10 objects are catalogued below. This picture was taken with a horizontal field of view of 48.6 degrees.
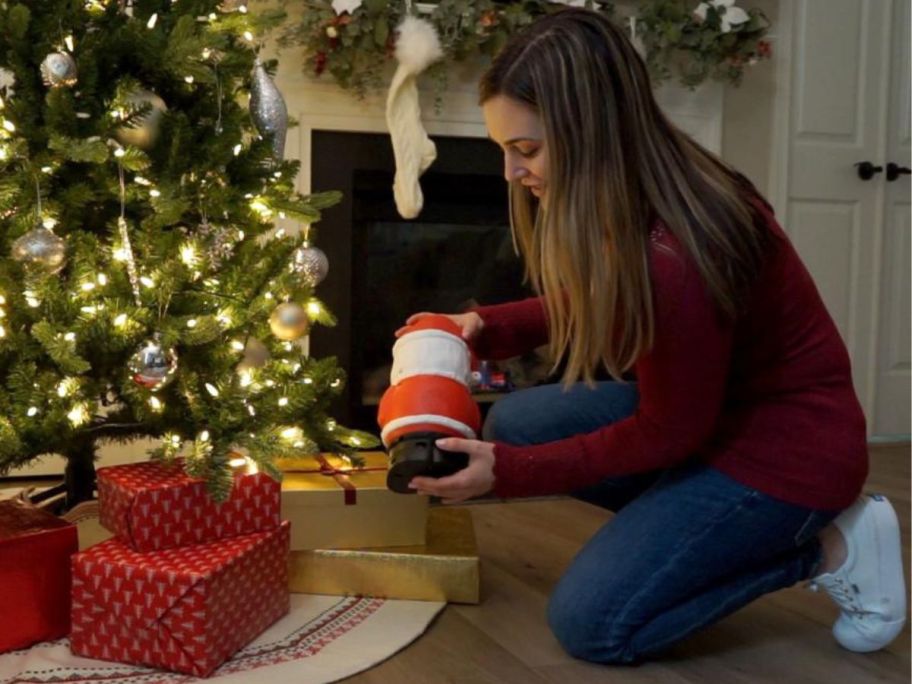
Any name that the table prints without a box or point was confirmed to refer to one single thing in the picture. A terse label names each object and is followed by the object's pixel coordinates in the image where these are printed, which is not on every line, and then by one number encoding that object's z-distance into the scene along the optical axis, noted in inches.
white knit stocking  102.2
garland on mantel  95.9
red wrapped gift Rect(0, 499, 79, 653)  51.3
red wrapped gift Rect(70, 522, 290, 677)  48.4
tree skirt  49.0
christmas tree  56.0
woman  45.9
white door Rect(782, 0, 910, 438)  123.5
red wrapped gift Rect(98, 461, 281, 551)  51.8
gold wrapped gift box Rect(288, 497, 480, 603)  59.7
